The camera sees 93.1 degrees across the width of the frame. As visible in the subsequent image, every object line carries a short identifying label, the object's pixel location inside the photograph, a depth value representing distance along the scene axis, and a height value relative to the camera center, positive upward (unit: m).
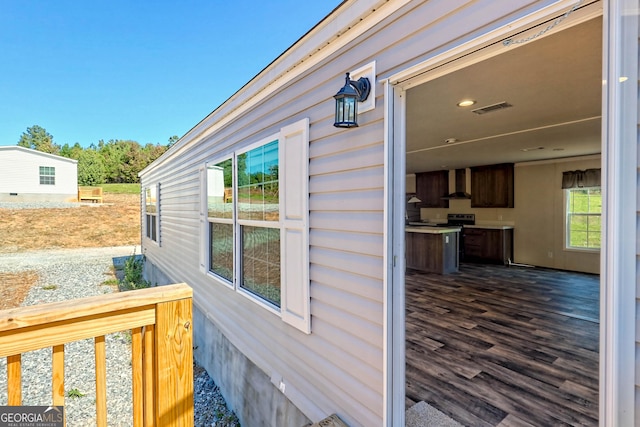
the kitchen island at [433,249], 6.29 -0.88
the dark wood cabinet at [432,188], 8.78 +0.60
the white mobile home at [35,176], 17.66 +2.04
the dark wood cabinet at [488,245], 7.38 -0.93
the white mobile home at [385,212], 0.98 -0.03
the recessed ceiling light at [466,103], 3.06 +1.09
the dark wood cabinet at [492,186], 7.47 +0.56
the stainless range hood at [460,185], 8.32 +0.64
